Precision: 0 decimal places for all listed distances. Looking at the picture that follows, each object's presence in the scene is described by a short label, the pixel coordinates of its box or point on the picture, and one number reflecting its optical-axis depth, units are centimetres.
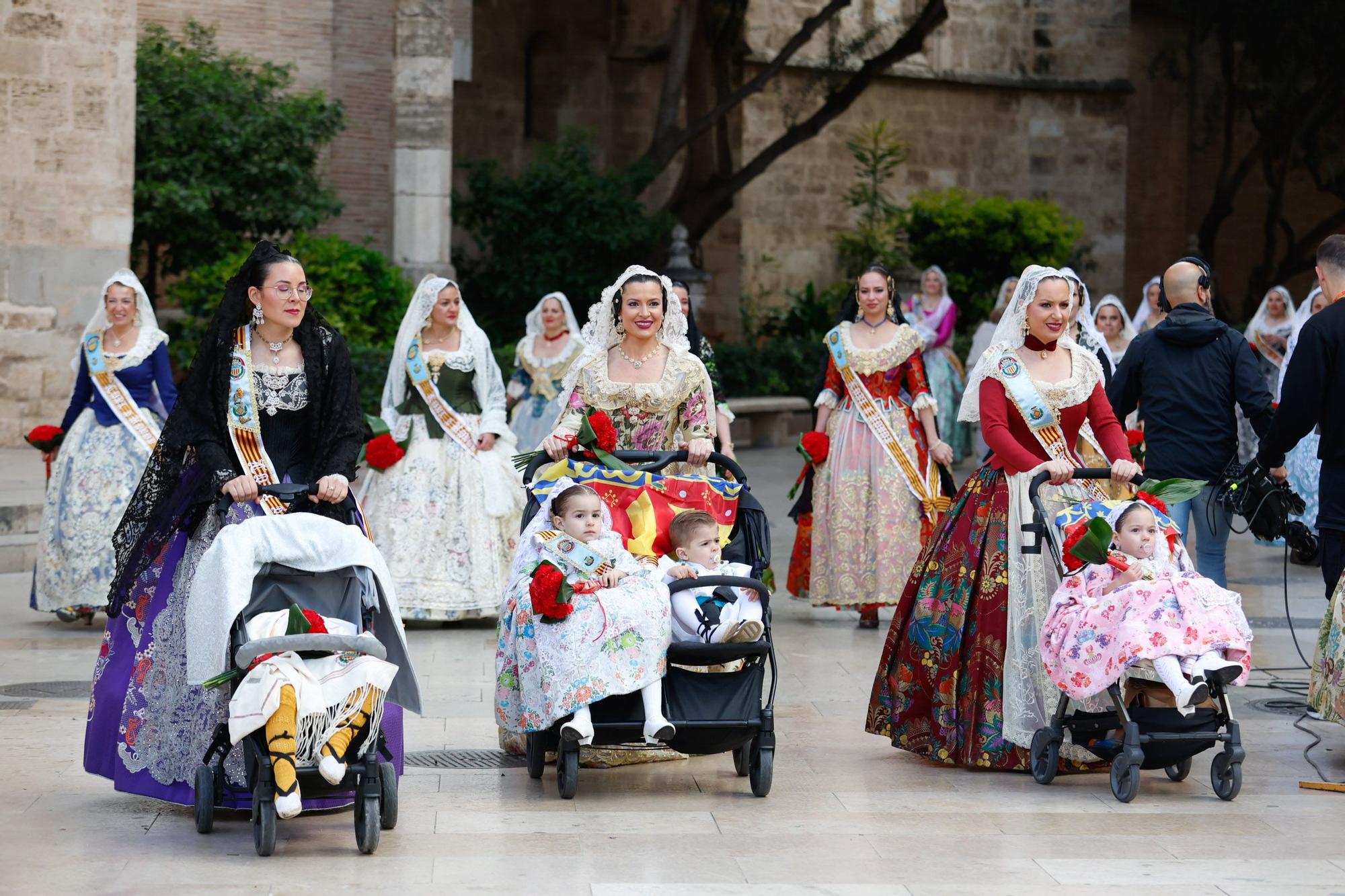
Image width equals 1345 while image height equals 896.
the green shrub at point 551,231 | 2319
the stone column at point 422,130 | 2080
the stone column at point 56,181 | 1611
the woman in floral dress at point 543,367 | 1277
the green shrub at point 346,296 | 1816
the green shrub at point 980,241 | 2691
